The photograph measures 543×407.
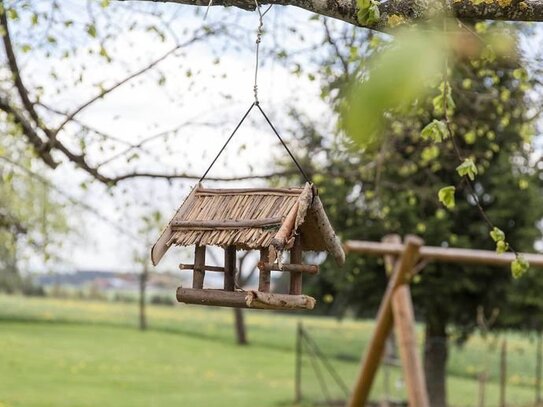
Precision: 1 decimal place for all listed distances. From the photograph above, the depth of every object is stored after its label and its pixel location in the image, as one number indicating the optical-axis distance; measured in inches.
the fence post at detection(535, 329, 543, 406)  474.9
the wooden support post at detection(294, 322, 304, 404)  495.8
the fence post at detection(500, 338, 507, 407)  422.3
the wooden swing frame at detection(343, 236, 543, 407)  250.7
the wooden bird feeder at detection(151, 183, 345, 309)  82.2
